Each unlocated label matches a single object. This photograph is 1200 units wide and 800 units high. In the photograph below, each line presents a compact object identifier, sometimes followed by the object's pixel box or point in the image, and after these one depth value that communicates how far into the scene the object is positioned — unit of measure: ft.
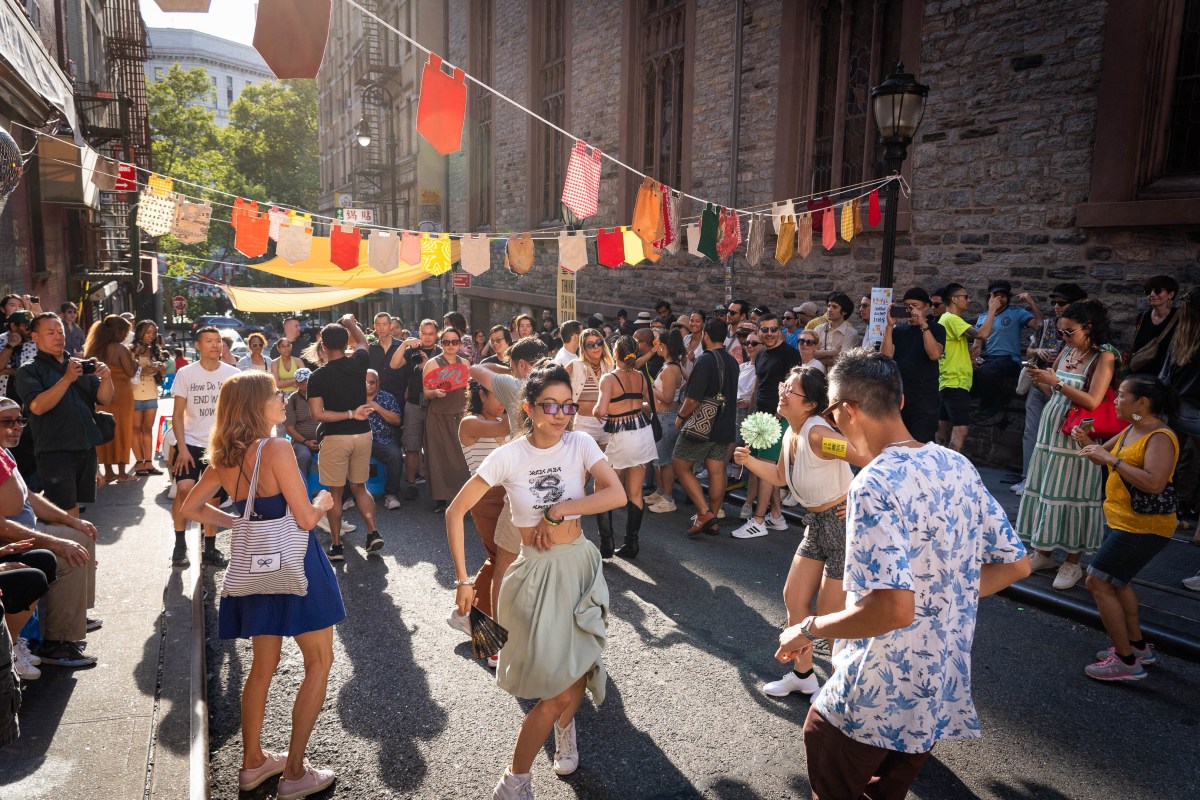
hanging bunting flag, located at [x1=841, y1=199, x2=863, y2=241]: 33.65
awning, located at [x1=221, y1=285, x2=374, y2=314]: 53.11
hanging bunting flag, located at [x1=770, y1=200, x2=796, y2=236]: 33.94
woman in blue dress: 11.11
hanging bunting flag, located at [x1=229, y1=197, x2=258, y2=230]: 32.25
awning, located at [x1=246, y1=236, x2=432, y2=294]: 43.65
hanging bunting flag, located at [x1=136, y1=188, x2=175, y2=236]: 29.09
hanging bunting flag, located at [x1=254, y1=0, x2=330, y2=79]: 16.38
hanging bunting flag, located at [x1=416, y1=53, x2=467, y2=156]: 21.11
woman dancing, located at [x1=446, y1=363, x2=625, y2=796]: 10.66
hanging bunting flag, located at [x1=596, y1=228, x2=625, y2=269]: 36.91
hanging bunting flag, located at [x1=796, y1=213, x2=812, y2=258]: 33.76
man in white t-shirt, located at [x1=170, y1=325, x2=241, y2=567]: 20.61
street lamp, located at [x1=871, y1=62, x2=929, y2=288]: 24.50
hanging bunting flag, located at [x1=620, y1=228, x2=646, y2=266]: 37.52
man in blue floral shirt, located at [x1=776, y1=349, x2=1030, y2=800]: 7.57
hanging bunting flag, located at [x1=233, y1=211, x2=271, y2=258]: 32.58
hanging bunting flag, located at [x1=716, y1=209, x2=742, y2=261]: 36.47
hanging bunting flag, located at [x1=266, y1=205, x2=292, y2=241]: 33.42
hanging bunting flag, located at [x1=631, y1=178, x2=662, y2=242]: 33.01
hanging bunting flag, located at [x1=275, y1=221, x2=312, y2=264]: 33.91
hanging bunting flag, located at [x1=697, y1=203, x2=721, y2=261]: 34.68
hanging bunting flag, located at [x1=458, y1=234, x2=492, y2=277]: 36.14
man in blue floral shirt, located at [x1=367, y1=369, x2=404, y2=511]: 27.45
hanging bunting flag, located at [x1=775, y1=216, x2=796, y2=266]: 34.30
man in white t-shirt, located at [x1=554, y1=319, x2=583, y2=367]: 25.38
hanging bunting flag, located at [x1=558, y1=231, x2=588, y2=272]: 36.40
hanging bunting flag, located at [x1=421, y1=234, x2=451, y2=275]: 36.47
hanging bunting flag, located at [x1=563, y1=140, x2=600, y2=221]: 31.04
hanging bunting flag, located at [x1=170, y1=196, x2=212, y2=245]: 30.40
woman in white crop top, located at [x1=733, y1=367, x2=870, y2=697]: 13.65
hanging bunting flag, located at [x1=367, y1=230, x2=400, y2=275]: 35.14
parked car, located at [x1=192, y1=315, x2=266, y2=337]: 108.58
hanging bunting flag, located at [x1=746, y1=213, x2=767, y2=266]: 37.24
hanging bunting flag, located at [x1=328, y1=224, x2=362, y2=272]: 34.04
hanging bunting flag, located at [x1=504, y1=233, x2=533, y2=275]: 36.52
